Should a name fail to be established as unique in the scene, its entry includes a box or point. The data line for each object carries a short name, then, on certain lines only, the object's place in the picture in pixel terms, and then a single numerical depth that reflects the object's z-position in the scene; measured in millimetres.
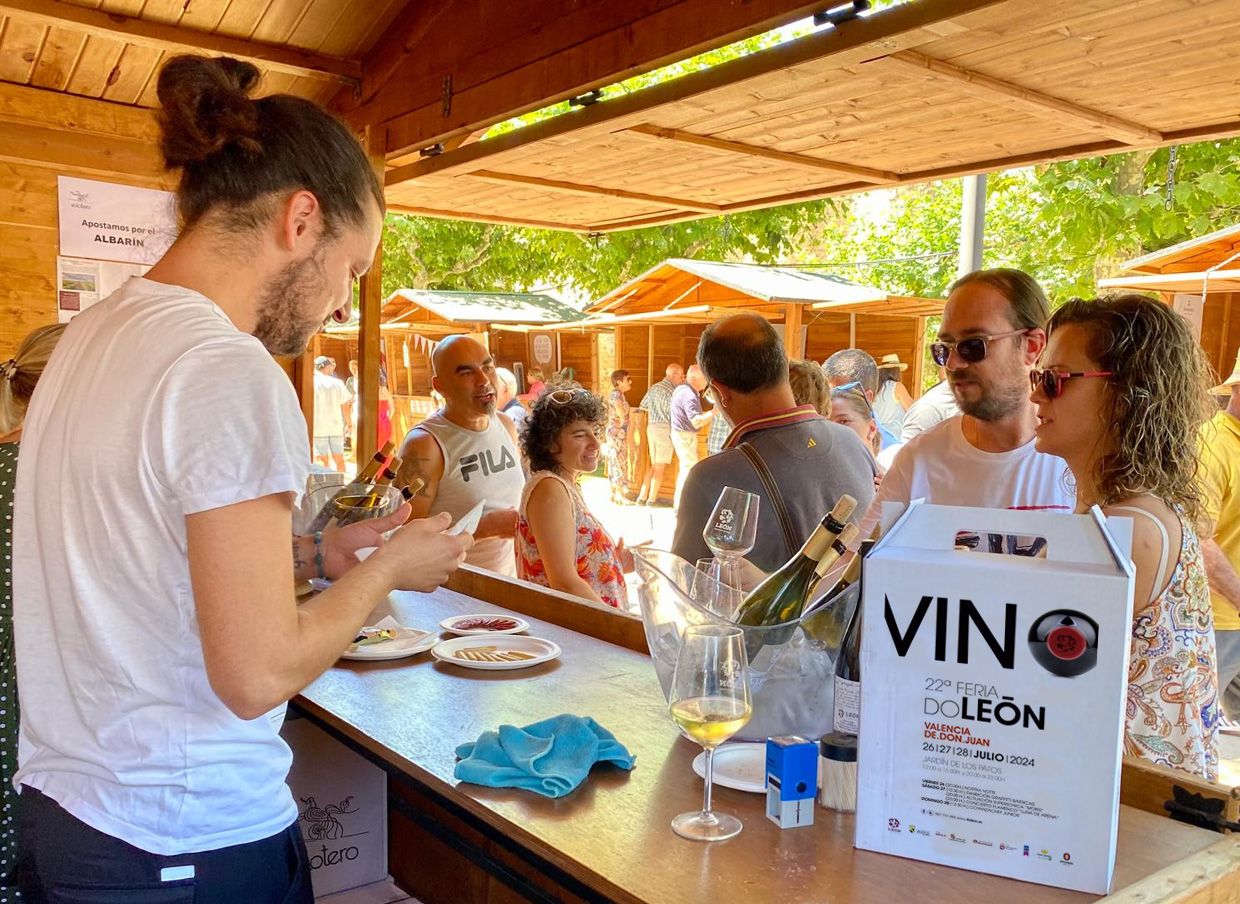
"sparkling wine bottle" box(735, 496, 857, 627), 1722
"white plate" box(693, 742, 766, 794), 1438
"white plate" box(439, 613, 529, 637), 2285
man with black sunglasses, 2486
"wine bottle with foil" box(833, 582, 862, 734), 1367
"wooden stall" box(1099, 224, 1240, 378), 6305
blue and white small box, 1305
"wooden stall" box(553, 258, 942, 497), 10875
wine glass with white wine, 1265
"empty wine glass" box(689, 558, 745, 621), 1850
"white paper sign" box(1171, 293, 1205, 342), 6309
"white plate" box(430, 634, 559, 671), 2031
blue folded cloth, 1420
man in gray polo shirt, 2713
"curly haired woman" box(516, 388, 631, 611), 2998
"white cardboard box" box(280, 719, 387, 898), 2391
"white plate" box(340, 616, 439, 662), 2109
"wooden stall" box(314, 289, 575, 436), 14758
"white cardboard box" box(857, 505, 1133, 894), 1107
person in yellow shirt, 3256
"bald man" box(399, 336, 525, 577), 3922
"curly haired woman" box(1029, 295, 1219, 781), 1584
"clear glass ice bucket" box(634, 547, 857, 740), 1510
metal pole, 6277
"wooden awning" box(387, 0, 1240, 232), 2234
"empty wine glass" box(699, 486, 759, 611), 1995
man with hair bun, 1125
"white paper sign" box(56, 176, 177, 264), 4262
